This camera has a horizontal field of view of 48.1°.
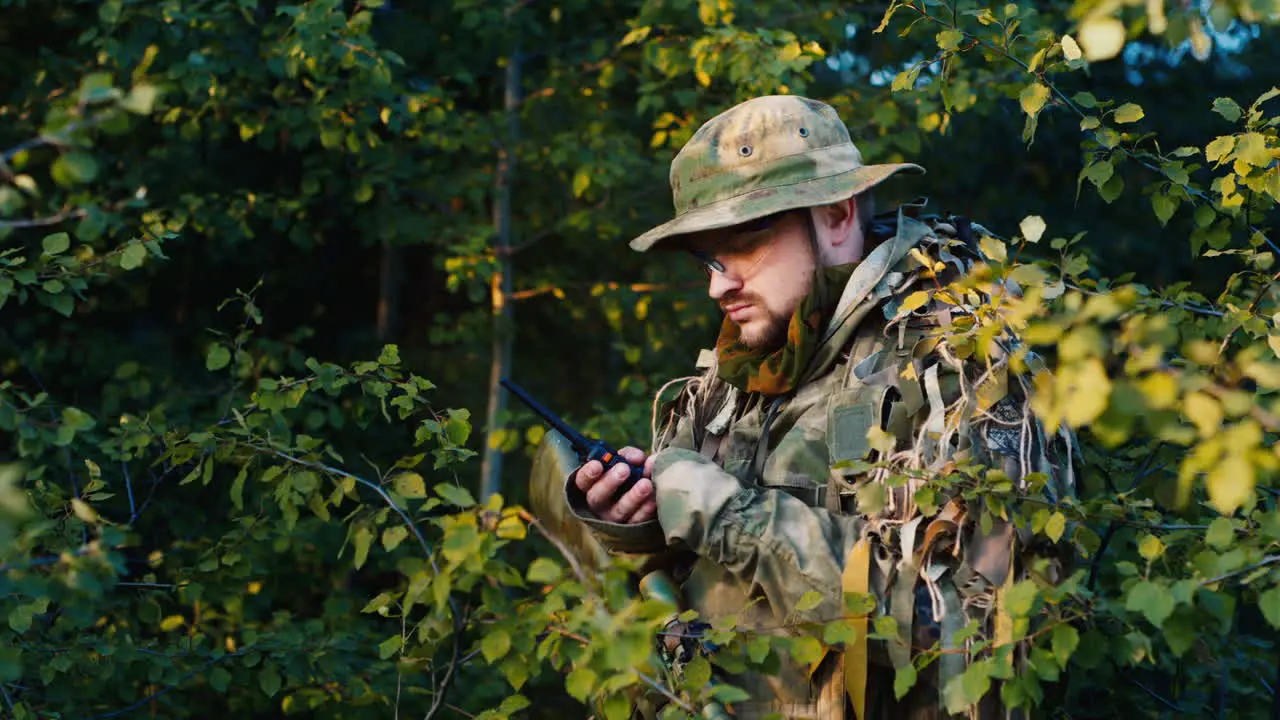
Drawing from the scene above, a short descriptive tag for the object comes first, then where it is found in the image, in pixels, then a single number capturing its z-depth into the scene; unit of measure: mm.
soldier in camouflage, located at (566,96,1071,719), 2771
